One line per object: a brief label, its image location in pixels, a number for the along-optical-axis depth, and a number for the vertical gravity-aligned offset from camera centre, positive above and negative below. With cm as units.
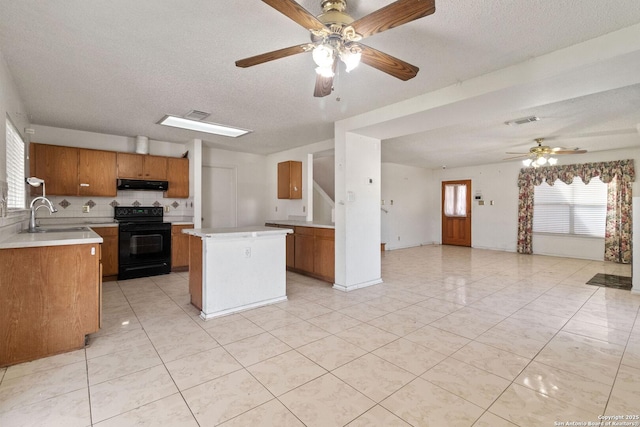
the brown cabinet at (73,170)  428 +58
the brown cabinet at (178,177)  538 +56
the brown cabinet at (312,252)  444 -72
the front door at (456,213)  857 -12
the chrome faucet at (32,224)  306 -18
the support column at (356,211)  414 -4
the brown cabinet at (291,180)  590 +57
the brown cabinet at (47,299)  217 -73
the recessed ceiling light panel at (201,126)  420 +126
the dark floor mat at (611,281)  438 -113
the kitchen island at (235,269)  308 -69
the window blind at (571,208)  644 +3
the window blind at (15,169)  295 +43
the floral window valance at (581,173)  600 +83
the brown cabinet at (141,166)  494 +72
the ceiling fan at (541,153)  526 +105
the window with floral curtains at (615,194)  596 +32
